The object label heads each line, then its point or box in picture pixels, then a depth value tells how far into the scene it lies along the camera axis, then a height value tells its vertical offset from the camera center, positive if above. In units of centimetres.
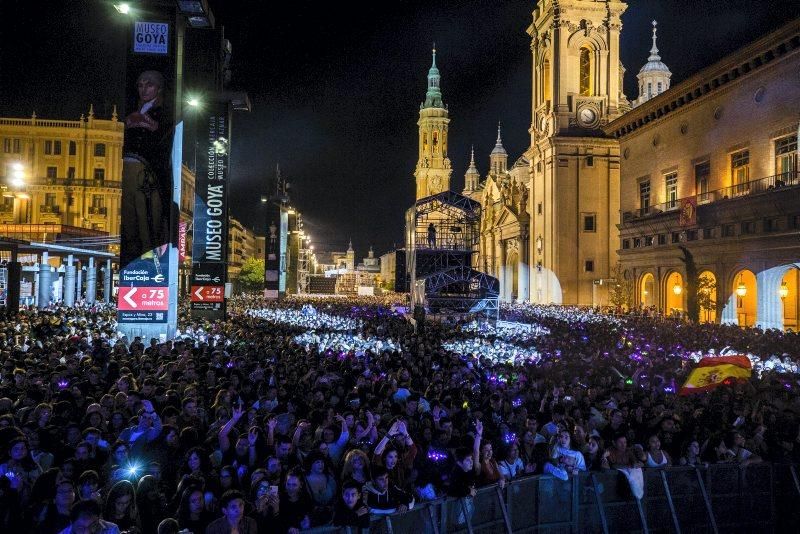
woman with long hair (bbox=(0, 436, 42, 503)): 645 -170
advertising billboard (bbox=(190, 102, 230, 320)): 3041 +314
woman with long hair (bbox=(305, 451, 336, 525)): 668 -187
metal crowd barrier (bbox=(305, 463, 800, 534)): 693 -232
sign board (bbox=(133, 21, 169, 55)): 2120 +828
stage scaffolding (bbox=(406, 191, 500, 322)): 4041 +163
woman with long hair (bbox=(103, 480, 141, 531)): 564 -180
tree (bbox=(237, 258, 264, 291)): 7834 +256
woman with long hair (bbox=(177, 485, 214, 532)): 600 -194
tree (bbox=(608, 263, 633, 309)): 4744 +88
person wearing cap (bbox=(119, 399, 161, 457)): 778 -165
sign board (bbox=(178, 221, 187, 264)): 4193 +417
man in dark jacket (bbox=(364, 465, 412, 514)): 638 -191
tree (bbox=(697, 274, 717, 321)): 3769 +57
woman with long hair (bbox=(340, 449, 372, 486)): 674 -173
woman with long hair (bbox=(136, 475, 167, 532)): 619 -196
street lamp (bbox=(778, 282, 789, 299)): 3196 +63
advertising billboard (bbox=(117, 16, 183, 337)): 2103 +382
